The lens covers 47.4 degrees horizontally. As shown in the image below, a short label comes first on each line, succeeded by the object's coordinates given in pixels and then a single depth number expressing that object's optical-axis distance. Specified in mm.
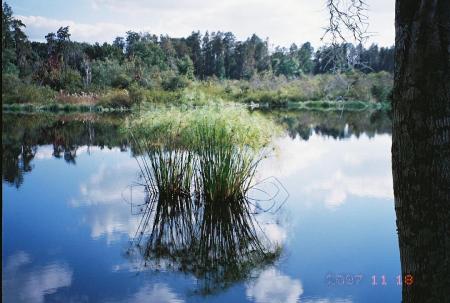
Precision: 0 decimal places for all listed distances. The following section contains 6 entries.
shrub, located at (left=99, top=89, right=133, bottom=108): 32125
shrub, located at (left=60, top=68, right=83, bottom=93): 35281
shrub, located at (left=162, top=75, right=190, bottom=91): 34125
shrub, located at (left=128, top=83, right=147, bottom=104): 30556
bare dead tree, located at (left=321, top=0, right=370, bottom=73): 2572
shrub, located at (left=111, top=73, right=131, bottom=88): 35688
